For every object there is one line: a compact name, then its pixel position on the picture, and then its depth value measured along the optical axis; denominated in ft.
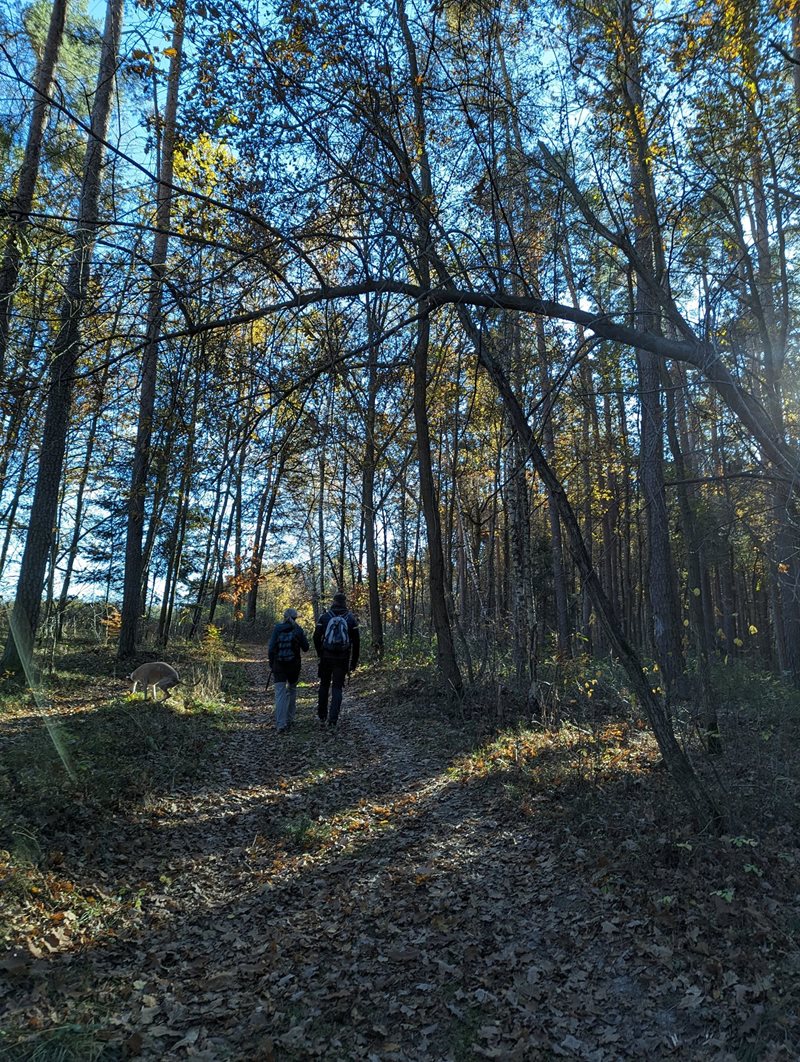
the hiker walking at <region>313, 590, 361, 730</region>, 33.17
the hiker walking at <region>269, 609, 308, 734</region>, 32.48
